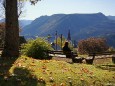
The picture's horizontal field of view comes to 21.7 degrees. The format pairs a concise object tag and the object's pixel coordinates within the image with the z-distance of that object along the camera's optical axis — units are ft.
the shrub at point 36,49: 75.72
